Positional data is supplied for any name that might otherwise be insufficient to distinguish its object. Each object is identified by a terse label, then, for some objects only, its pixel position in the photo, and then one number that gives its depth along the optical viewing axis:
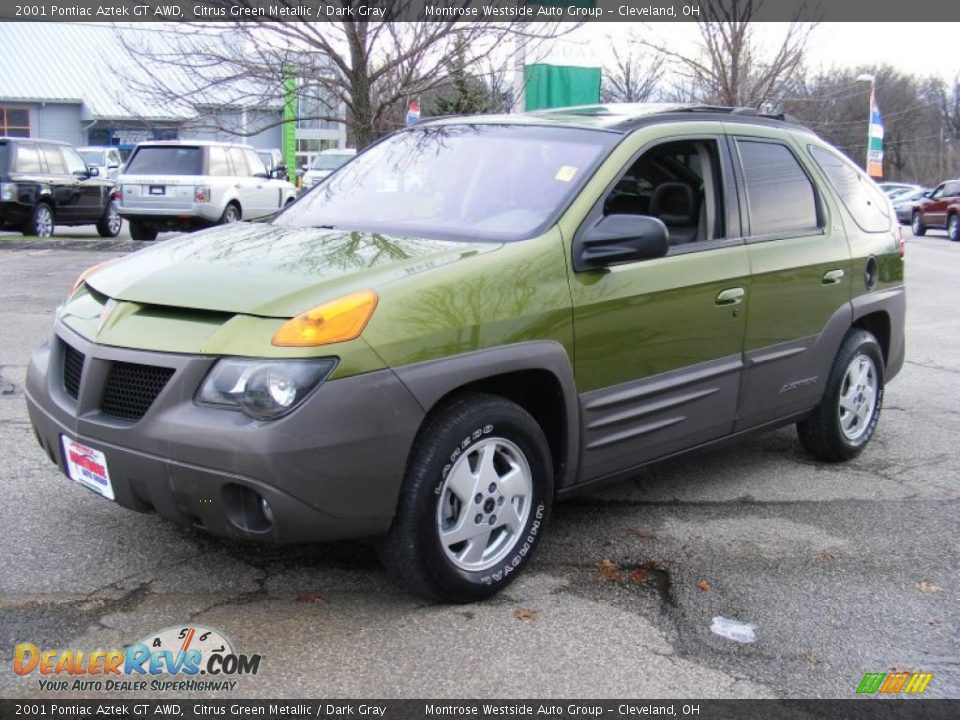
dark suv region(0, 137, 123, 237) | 17.75
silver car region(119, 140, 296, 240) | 17.61
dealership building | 47.00
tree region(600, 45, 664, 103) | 24.90
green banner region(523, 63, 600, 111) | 15.15
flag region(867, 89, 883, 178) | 25.17
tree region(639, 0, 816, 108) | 18.88
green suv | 3.28
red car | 30.56
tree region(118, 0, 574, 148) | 12.73
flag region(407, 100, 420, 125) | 15.25
